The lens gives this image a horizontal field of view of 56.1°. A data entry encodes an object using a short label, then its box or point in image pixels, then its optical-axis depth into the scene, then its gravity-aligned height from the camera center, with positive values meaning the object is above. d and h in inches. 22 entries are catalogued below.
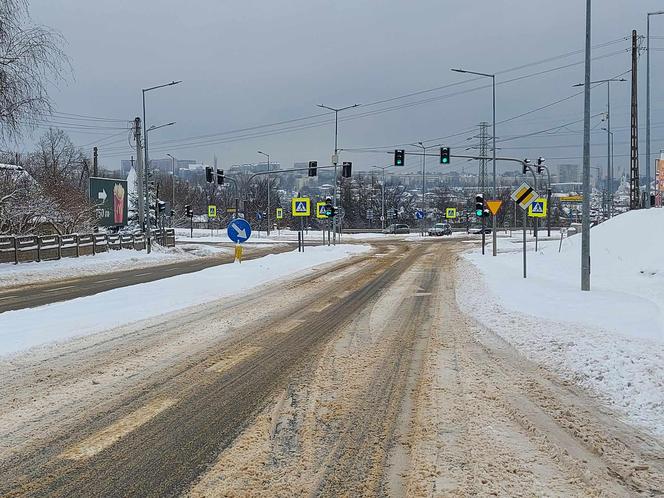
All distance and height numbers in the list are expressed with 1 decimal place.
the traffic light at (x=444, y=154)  1407.5 +155.6
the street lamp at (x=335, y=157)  1753.2 +186.7
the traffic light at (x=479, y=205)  1514.5 +44.9
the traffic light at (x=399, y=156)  1510.8 +164.1
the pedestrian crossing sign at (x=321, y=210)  1626.5 +35.6
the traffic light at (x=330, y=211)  1609.6 +32.2
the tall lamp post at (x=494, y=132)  1312.0 +198.2
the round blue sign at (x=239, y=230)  822.5 -8.5
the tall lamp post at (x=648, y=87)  1121.7 +246.6
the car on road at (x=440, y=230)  3110.2 -34.1
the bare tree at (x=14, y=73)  855.1 +209.3
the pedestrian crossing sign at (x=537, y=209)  1100.5 +24.8
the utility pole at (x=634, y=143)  1414.9 +195.6
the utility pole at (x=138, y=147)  1448.1 +178.3
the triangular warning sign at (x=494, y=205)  1173.1 +34.2
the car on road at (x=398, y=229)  3388.3 -31.4
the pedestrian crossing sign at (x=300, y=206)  1359.5 +38.2
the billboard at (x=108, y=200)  1606.8 +64.2
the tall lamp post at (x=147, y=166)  1432.1 +138.9
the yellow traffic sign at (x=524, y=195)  808.3 +36.7
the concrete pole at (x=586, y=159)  609.3 +63.5
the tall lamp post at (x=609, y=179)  2103.2 +152.9
